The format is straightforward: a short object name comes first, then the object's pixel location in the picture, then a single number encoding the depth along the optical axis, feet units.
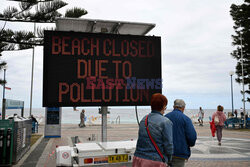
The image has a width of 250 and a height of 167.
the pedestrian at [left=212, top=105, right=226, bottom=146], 37.47
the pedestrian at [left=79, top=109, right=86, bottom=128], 82.31
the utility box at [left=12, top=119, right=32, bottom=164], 26.89
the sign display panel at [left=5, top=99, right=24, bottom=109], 33.32
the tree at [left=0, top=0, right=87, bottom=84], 42.04
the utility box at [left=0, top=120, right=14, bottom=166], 25.66
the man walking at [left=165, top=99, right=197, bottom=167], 14.42
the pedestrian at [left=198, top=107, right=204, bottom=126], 85.56
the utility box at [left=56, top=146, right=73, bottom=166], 14.44
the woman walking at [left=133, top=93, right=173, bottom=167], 11.53
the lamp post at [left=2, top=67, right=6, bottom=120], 31.68
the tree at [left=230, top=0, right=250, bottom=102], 96.84
